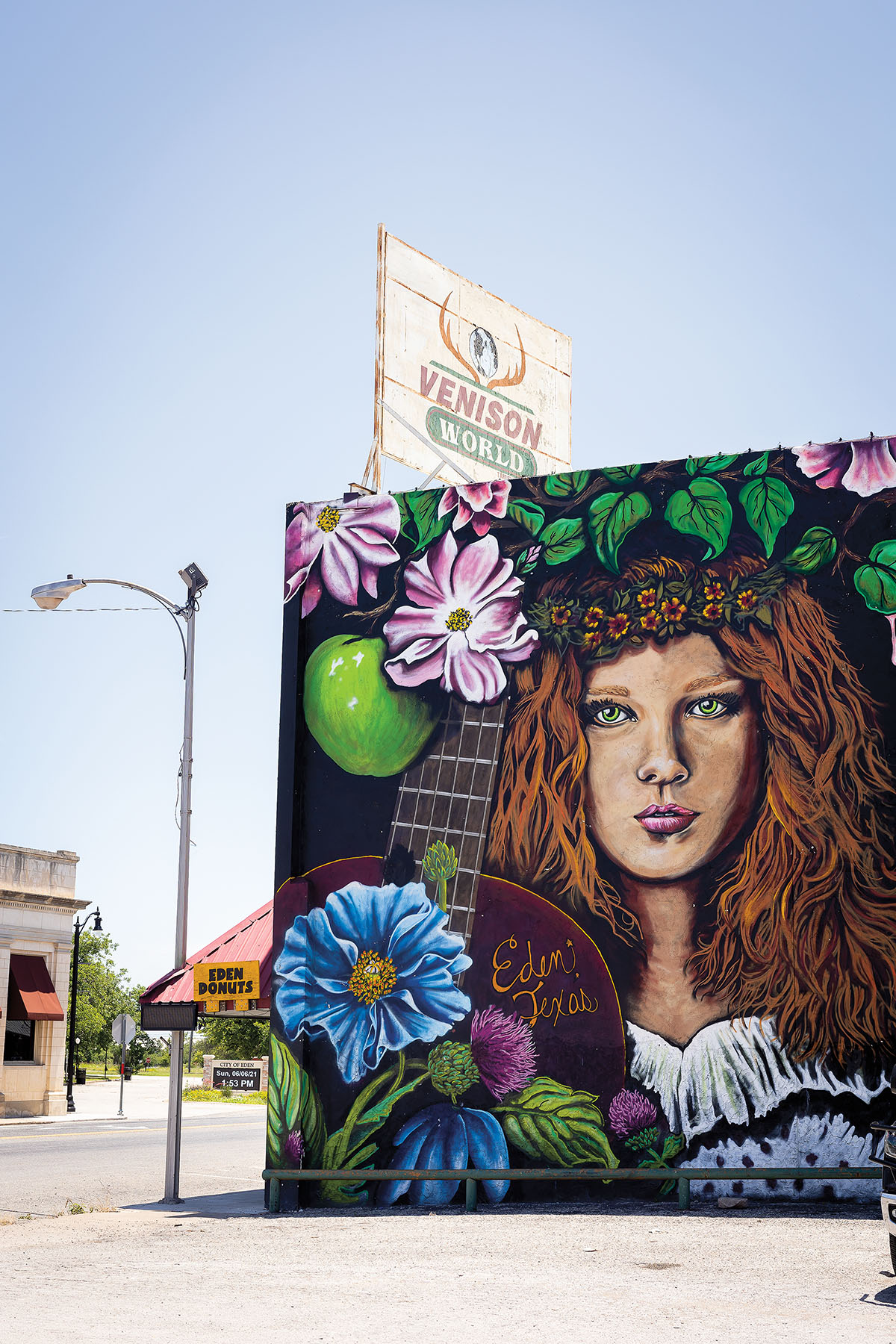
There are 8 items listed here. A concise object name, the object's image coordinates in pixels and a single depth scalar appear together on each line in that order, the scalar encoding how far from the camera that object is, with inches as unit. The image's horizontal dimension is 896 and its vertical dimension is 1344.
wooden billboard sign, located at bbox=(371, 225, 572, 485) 881.5
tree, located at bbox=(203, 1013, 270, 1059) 2989.7
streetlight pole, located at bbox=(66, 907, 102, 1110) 1868.8
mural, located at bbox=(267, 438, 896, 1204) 612.7
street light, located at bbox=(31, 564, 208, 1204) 721.6
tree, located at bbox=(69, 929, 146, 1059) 3405.5
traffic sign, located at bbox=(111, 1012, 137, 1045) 1578.5
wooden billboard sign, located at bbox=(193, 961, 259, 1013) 722.2
